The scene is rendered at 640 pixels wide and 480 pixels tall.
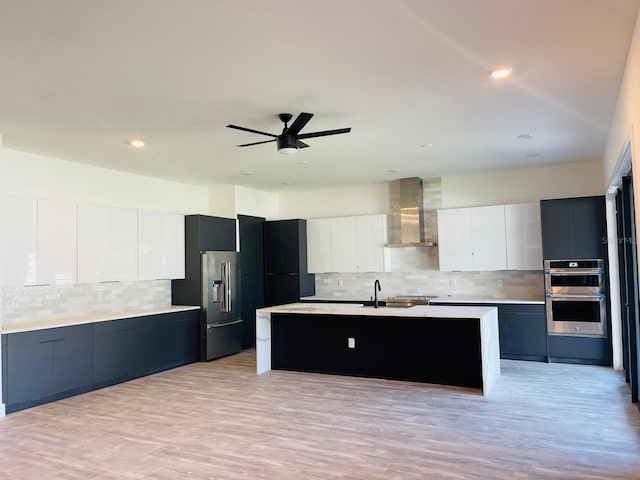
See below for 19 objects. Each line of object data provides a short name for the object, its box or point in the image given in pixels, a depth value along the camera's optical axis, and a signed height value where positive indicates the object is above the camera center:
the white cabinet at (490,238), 6.80 +0.32
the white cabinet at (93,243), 5.78 +0.31
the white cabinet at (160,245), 6.61 +0.31
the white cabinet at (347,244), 7.92 +0.33
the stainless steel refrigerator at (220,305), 7.11 -0.61
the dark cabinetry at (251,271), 8.10 -0.10
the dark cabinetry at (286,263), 8.34 +0.03
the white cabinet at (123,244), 6.18 +0.32
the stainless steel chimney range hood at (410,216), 7.62 +0.73
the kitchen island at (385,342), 5.30 -0.97
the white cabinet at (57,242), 5.33 +0.32
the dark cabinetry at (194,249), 7.16 +0.27
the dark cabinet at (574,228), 6.29 +0.41
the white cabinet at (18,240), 4.95 +0.32
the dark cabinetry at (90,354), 4.86 -1.02
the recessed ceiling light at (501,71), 3.40 +1.37
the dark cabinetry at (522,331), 6.47 -0.99
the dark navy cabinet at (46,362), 4.81 -0.99
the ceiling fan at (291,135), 4.11 +1.15
